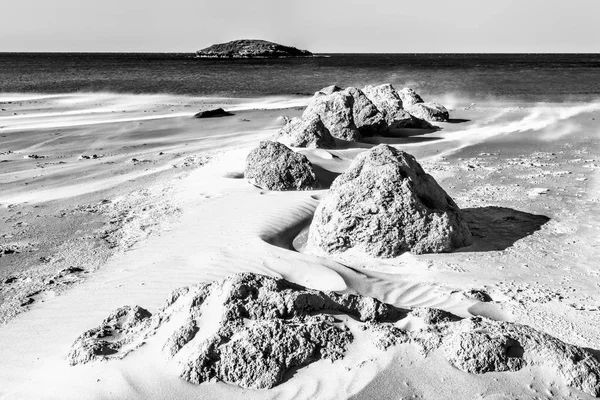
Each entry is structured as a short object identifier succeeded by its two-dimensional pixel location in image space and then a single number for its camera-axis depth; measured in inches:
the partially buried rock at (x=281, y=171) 343.6
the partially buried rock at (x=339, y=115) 510.6
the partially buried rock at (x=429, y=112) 654.5
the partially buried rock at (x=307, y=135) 456.4
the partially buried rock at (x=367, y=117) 550.6
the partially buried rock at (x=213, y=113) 713.6
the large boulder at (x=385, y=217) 238.5
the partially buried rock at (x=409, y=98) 715.4
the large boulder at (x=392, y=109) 600.7
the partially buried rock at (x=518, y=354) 130.5
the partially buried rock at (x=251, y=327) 128.7
